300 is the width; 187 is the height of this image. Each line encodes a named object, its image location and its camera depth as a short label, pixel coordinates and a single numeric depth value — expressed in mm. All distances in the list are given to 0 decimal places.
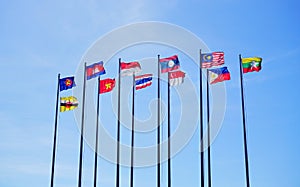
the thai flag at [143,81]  32812
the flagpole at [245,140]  26967
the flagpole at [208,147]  28719
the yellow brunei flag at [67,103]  34312
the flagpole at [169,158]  29969
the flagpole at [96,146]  33222
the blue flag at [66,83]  34500
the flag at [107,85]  34156
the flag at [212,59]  30672
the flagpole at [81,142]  32578
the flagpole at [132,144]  30722
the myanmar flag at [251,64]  30594
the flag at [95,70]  33844
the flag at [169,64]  32031
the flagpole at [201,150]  28492
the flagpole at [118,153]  30738
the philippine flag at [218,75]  30531
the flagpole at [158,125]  30453
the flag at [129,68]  33031
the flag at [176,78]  31953
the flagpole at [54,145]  32544
